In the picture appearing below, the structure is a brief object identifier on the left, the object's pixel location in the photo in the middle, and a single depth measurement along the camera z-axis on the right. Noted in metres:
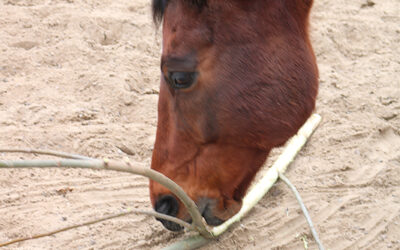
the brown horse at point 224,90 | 3.79
